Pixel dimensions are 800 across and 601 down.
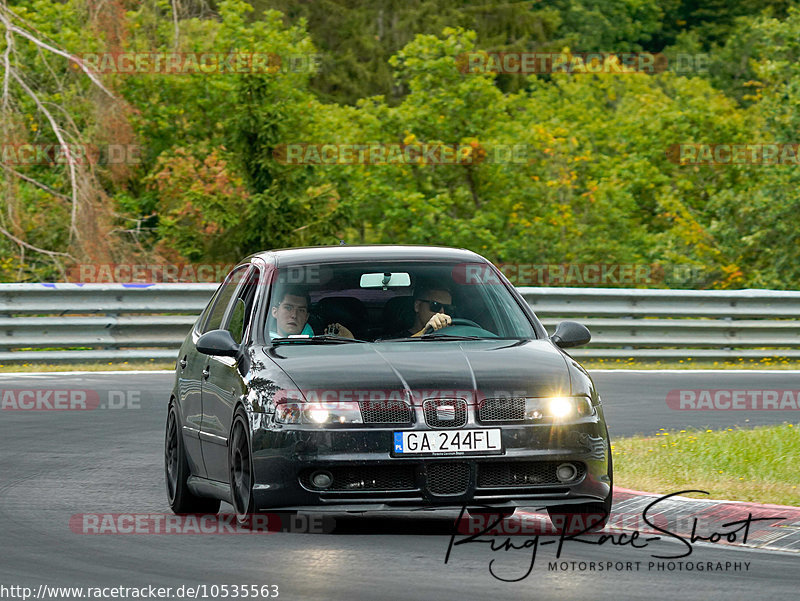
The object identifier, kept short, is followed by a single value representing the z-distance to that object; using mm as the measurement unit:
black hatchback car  17172
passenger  19359
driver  19906
